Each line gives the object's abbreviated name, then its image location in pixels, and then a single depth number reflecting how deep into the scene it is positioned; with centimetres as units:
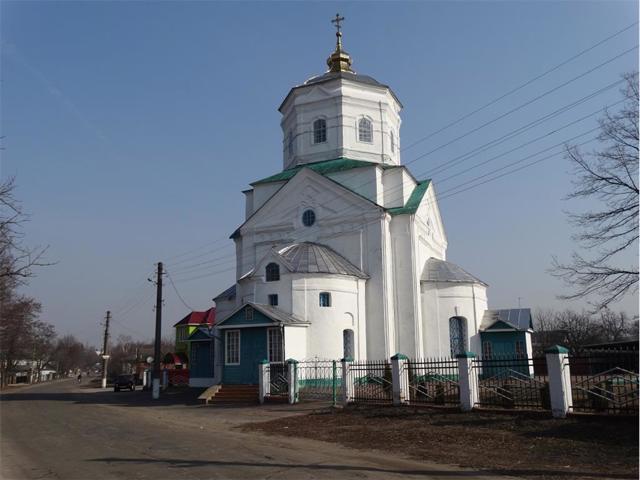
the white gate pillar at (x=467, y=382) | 1435
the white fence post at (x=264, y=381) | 2148
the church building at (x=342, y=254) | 2438
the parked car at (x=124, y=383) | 4044
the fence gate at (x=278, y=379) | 2172
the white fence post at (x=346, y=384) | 1803
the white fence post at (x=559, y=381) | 1240
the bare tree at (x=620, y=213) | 1678
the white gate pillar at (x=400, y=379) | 1636
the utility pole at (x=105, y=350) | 4994
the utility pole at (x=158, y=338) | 2792
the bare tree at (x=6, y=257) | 1302
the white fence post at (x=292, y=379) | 2041
